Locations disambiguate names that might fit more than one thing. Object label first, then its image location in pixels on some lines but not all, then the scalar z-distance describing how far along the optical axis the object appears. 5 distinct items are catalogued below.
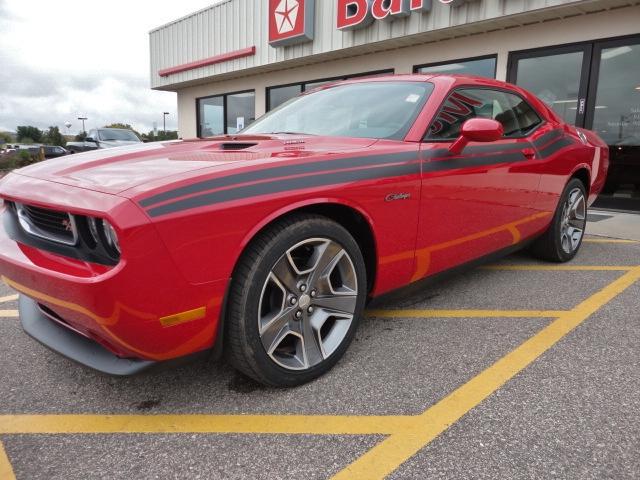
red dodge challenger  1.55
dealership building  6.64
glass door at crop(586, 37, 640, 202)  6.58
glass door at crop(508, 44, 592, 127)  6.91
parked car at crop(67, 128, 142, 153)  15.17
